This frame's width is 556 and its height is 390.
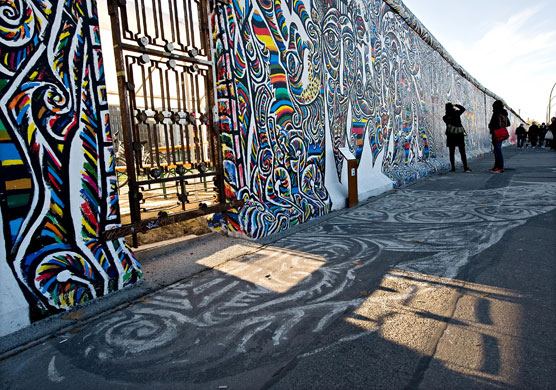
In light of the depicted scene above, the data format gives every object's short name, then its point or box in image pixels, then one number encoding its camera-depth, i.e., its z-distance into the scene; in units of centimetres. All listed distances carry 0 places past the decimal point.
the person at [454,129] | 916
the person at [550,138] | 1885
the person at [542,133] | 2392
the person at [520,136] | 2536
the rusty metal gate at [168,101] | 286
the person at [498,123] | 859
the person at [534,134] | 2467
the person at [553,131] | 1764
